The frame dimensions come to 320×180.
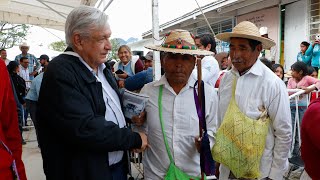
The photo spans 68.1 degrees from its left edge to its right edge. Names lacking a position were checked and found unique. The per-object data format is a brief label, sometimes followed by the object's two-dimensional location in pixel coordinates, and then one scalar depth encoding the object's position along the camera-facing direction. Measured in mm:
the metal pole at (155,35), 2589
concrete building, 6522
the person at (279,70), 3974
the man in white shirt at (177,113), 1433
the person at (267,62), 3196
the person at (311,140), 1034
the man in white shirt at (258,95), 1484
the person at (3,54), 6294
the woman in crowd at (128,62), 3392
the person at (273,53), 7380
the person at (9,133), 1180
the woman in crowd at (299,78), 3692
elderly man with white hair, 1116
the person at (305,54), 5727
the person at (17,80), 4844
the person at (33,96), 3159
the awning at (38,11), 5782
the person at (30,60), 6294
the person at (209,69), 2469
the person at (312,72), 4313
